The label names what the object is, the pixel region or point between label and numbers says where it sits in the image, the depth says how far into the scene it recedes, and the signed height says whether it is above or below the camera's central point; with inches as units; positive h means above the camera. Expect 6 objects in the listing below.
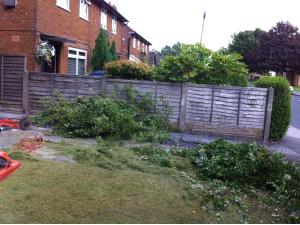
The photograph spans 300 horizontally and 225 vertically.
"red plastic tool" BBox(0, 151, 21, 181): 174.2 -60.1
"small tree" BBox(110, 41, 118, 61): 676.2 +67.9
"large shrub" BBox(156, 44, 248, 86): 362.0 +22.0
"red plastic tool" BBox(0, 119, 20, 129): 309.8 -55.2
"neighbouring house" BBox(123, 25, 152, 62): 1037.6 +153.3
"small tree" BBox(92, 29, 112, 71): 618.2 +55.1
